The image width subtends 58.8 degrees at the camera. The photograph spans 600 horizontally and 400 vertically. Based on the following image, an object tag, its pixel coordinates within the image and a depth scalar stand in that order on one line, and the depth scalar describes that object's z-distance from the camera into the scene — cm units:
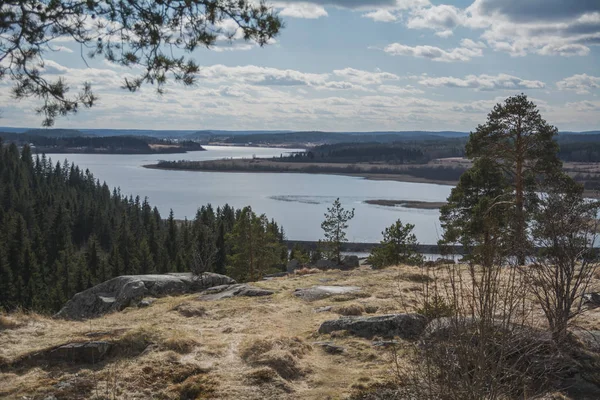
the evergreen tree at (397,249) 2992
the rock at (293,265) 3776
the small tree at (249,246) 4081
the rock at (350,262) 3011
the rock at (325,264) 3089
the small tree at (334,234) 4434
